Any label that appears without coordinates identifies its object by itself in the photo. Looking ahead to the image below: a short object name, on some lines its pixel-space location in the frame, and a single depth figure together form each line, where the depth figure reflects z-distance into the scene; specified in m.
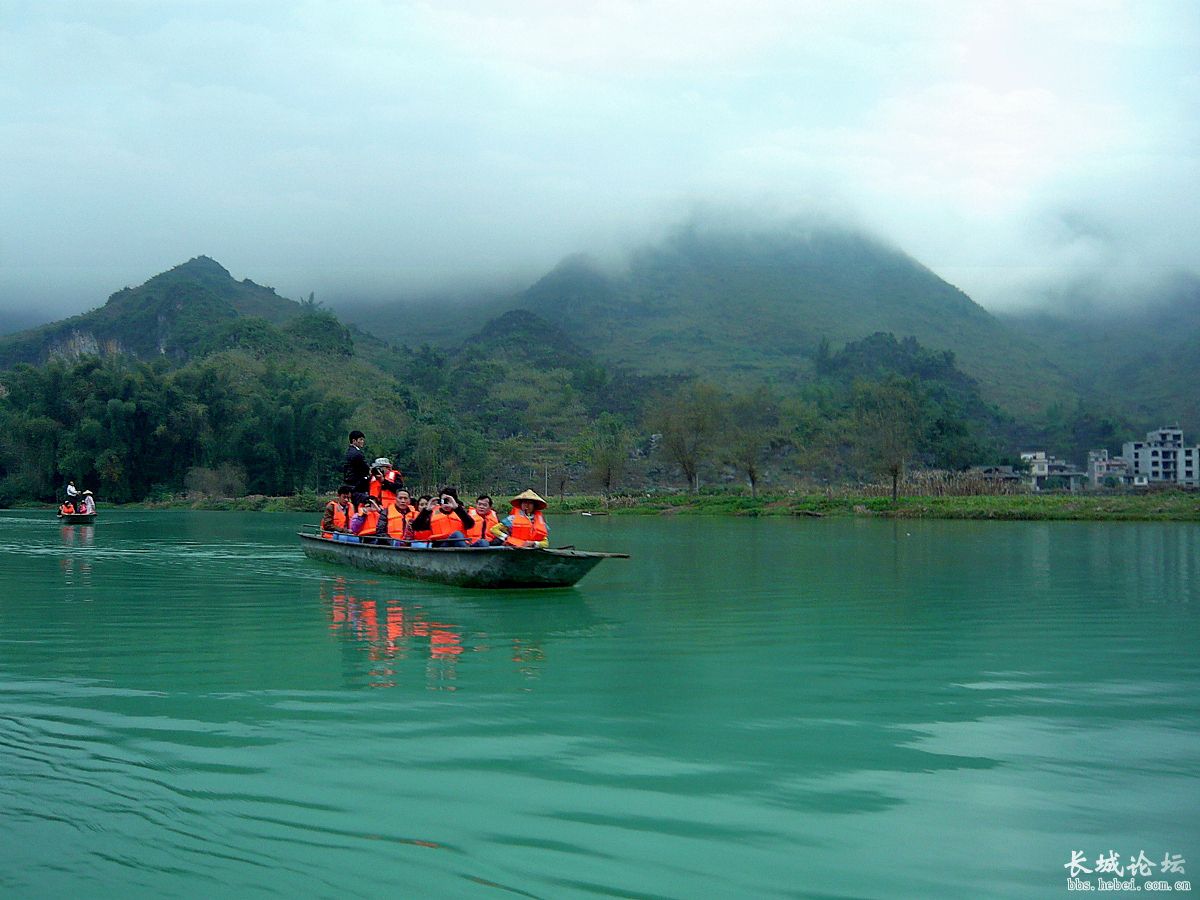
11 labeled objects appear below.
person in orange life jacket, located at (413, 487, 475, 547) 14.07
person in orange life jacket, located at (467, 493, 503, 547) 13.77
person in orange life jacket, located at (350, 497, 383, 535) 16.77
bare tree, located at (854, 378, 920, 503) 42.91
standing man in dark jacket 17.10
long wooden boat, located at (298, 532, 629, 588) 13.02
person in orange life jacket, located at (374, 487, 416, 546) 15.97
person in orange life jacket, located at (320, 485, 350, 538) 18.70
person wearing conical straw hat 13.56
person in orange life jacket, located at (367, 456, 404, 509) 17.38
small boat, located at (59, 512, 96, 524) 32.84
